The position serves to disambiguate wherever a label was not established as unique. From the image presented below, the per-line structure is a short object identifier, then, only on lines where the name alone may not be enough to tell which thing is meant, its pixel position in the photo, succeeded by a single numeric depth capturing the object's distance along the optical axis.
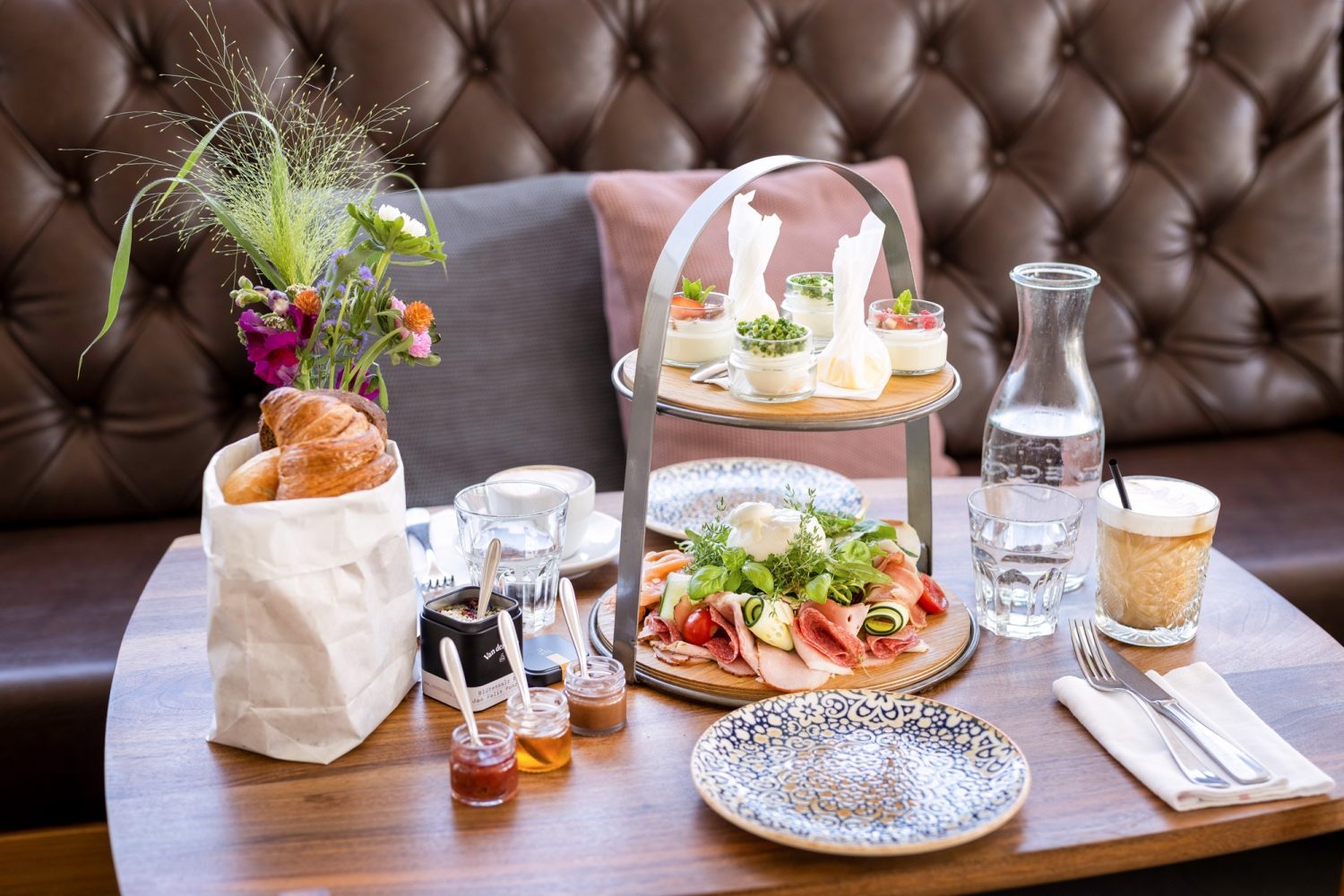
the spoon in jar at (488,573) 1.23
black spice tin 1.19
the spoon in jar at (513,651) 1.15
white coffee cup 1.52
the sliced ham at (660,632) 1.31
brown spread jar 1.17
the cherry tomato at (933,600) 1.38
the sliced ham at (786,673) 1.23
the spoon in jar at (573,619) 1.20
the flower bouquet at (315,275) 1.31
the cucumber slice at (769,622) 1.26
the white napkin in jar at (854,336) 1.29
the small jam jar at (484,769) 1.06
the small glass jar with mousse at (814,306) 1.44
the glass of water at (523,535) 1.33
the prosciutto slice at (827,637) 1.26
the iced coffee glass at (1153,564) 1.30
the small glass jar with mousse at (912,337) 1.35
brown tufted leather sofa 2.18
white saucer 1.51
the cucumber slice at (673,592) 1.32
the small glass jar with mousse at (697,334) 1.33
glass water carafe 1.49
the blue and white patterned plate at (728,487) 1.64
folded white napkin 1.06
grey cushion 2.13
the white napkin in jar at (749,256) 1.39
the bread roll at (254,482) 1.13
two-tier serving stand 1.15
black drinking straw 1.32
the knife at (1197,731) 1.08
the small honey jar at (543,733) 1.11
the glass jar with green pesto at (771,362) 1.21
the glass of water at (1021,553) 1.34
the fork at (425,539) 1.46
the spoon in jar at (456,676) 1.09
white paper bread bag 1.07
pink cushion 2.09
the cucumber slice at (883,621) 1.29
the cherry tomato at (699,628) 1.29
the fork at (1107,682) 1.08
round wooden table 0.99
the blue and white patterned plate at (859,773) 1.01
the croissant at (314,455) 1.12
